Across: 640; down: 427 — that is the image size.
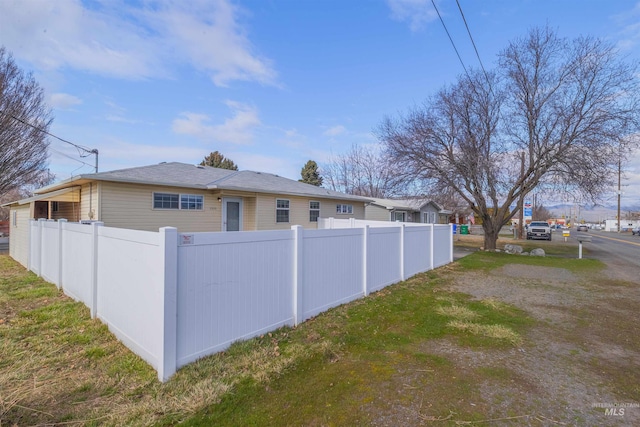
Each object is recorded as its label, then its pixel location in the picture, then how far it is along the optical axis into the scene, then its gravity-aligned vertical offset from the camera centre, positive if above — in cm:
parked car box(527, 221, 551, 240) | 2614 -140
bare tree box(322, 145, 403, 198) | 3662 +522
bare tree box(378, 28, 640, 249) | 1220 +373
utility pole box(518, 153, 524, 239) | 1442 +211
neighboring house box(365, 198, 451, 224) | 2375 +21
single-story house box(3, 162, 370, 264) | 902 +37
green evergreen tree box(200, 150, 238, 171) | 3369 +595
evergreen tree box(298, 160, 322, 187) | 3553 +485
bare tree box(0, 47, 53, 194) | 1346 +416
